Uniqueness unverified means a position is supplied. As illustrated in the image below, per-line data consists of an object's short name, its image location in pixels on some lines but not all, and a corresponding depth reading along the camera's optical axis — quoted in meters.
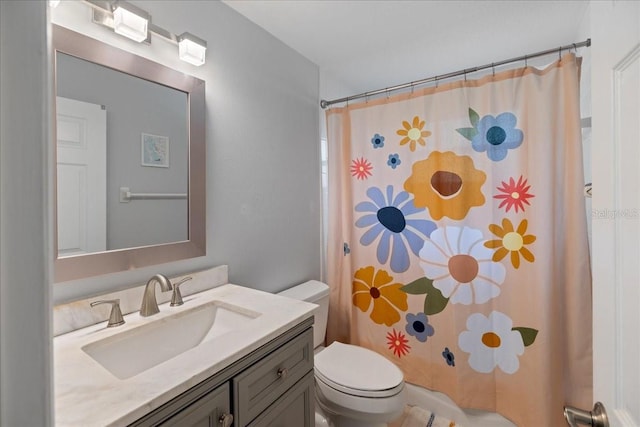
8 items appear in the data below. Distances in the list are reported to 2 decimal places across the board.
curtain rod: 1.41
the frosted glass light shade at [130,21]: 1.07
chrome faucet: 1.11
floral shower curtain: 1.49
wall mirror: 1.03
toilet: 1.36
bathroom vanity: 0.67
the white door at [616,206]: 0.49
